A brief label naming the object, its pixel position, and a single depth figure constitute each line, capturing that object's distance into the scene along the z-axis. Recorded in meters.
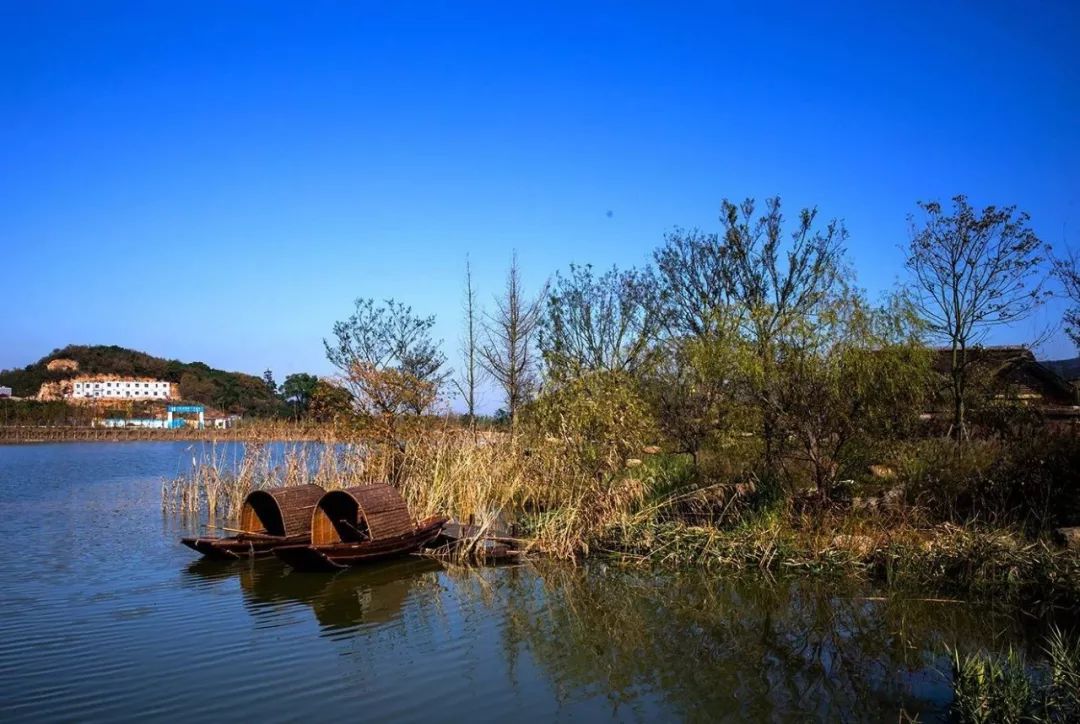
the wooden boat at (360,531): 11.30
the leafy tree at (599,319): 26.73
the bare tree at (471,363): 26.50
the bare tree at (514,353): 26.92
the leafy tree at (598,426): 13.09
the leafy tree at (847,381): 11.59
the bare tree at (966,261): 15.88
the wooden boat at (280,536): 12.14
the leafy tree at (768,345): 12.12
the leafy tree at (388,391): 17.08
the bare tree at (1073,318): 12.32
